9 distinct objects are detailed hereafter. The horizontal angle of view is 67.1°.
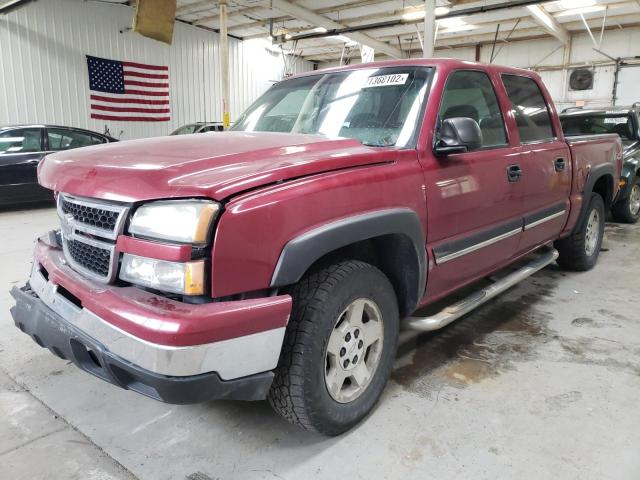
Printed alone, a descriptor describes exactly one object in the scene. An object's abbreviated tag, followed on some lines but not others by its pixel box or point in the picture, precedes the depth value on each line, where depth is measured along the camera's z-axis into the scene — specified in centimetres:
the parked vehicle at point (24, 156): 748
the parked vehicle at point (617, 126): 663
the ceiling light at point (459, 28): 1444
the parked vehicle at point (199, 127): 1177
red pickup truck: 156
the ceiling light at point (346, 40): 1498
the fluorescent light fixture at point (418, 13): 1165
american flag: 1279
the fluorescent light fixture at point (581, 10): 1229
